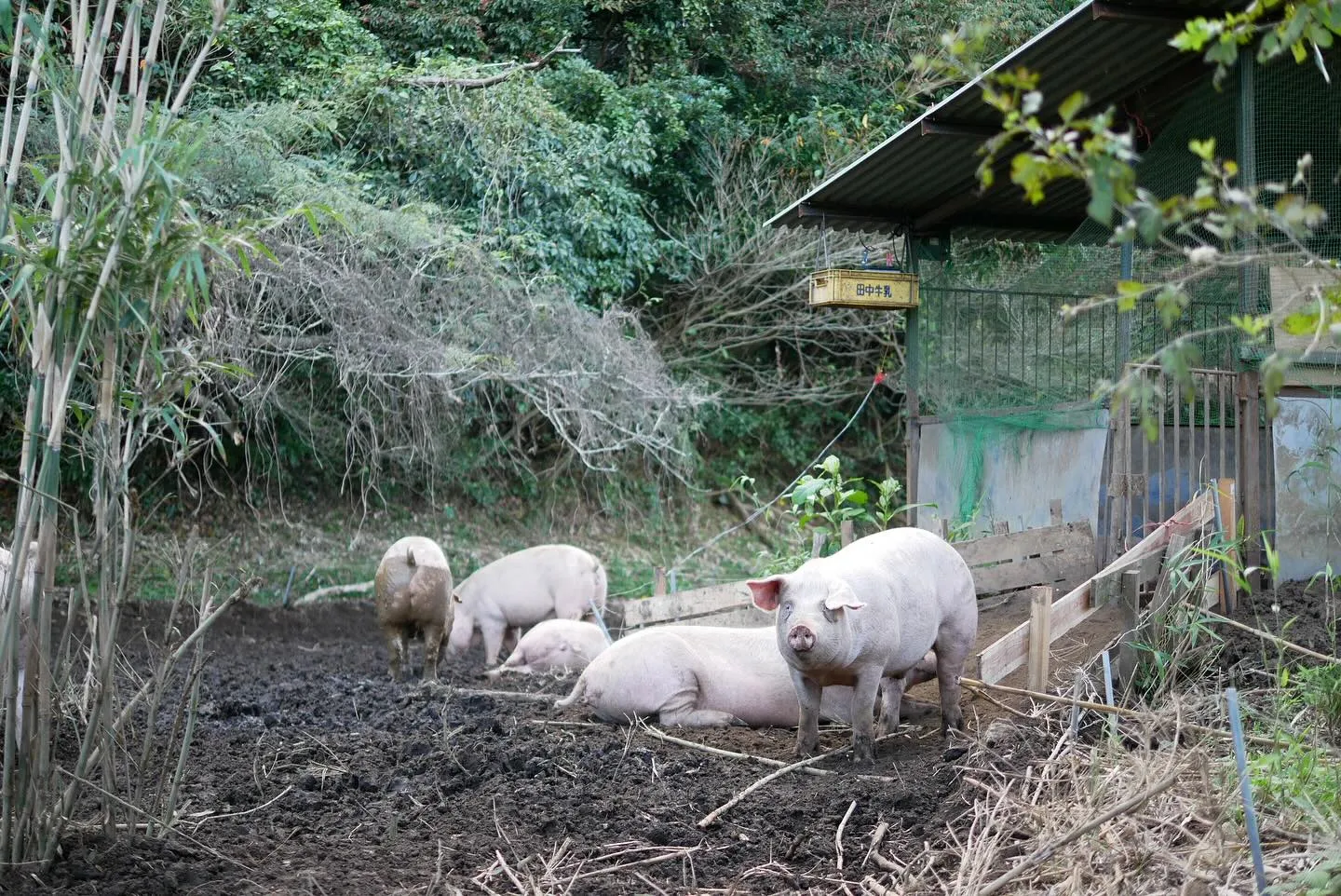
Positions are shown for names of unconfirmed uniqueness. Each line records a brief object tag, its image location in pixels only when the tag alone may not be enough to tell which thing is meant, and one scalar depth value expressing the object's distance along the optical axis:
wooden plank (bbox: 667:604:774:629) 8.54
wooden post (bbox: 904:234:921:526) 10.38
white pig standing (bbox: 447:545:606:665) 10.90
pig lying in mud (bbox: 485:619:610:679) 9.20
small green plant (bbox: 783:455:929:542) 8.25
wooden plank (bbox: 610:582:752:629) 8.76
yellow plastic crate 9.91
